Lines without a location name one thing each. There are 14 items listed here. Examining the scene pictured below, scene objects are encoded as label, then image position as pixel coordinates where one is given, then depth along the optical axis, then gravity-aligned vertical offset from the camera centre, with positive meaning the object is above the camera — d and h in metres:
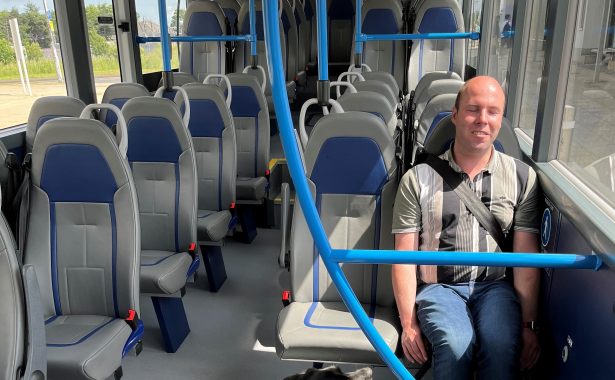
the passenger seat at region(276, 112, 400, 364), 1.96 -0.77
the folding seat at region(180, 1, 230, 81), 5.78 -0.21
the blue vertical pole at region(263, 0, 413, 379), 0.93 -0.28
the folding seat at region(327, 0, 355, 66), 8.03 -0.09
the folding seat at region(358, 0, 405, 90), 5.78 -0.11
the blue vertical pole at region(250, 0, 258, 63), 4.75 -0.11
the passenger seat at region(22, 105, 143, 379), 1.97 -0.77
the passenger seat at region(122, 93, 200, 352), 2.62 -0.77
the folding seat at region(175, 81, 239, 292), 3.18 -0.74
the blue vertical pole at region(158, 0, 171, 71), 3.49 -0.09
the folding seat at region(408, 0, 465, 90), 5.31 -0.24
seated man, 1.72 -0.70
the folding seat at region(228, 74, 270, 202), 3.68 -0.69
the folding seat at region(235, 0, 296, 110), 6.11 -0.27
